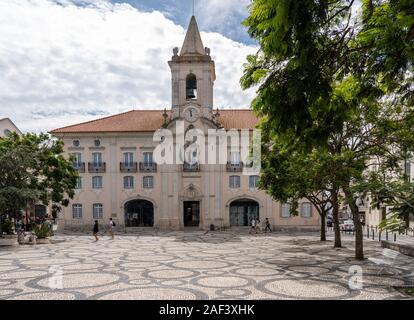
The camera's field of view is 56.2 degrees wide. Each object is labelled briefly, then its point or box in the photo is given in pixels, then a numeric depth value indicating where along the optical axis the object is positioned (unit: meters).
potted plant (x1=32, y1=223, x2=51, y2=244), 24.39
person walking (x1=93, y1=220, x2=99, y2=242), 26.31
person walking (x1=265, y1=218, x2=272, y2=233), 34.48
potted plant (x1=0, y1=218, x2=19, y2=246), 22.03
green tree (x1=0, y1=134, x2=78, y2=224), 21.33
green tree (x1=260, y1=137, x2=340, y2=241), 14.89
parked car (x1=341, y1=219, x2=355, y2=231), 34.88
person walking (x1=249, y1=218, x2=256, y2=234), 33.84
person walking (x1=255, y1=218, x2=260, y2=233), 33.85
